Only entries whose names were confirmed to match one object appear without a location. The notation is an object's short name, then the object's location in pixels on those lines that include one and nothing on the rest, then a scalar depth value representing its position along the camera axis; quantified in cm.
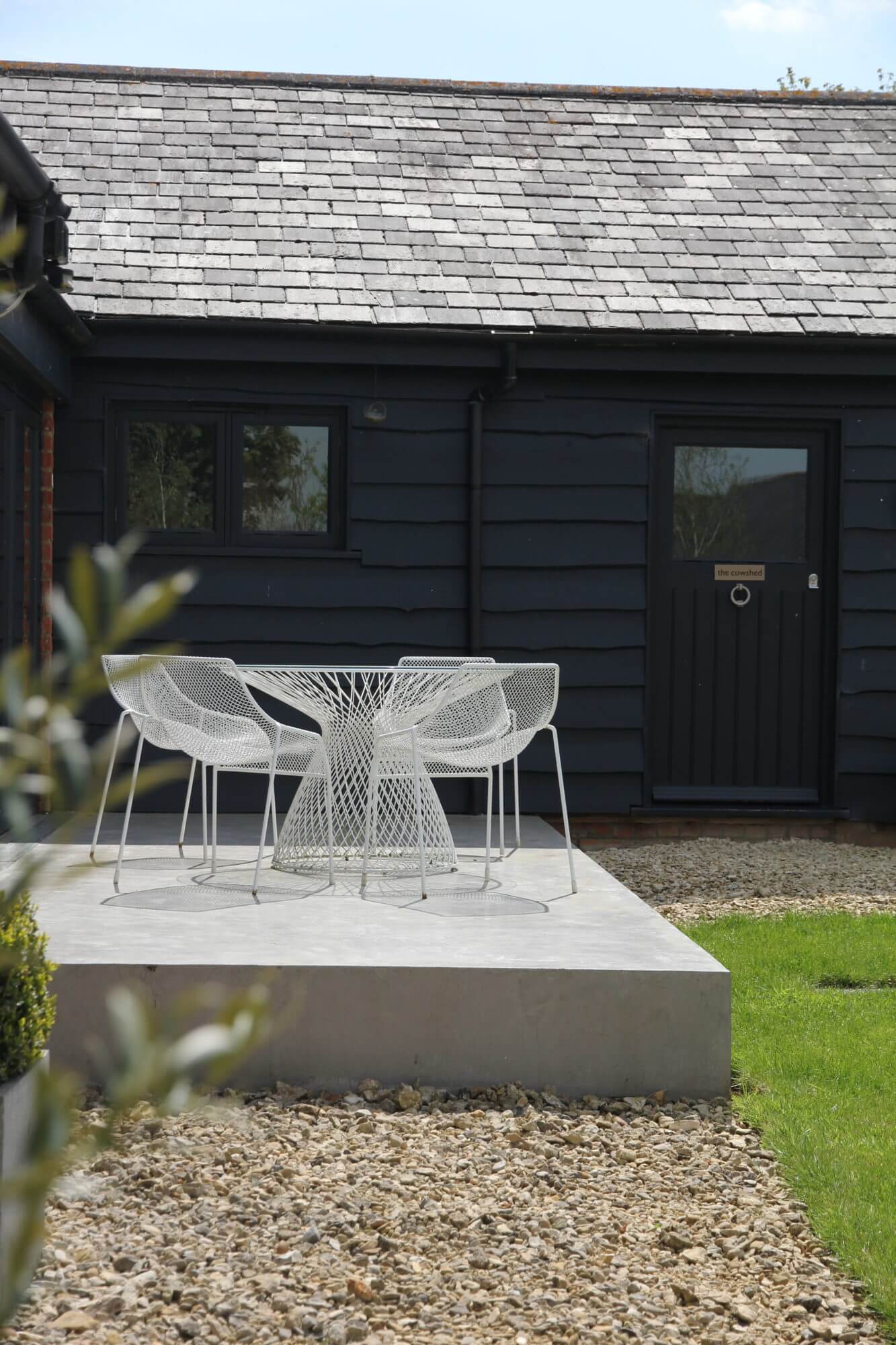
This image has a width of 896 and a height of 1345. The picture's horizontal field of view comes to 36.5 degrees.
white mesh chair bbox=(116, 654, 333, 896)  435
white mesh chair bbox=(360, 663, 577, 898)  441
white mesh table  466
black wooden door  712
